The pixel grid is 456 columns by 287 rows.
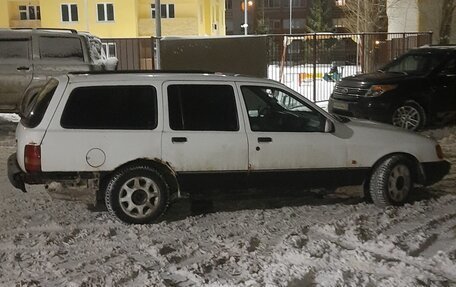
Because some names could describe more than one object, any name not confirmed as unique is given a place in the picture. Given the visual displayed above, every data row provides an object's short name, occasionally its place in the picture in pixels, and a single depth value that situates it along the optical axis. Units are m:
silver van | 12.72
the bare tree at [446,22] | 23.69
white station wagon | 6.26
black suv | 12.02
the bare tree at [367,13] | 30.92
